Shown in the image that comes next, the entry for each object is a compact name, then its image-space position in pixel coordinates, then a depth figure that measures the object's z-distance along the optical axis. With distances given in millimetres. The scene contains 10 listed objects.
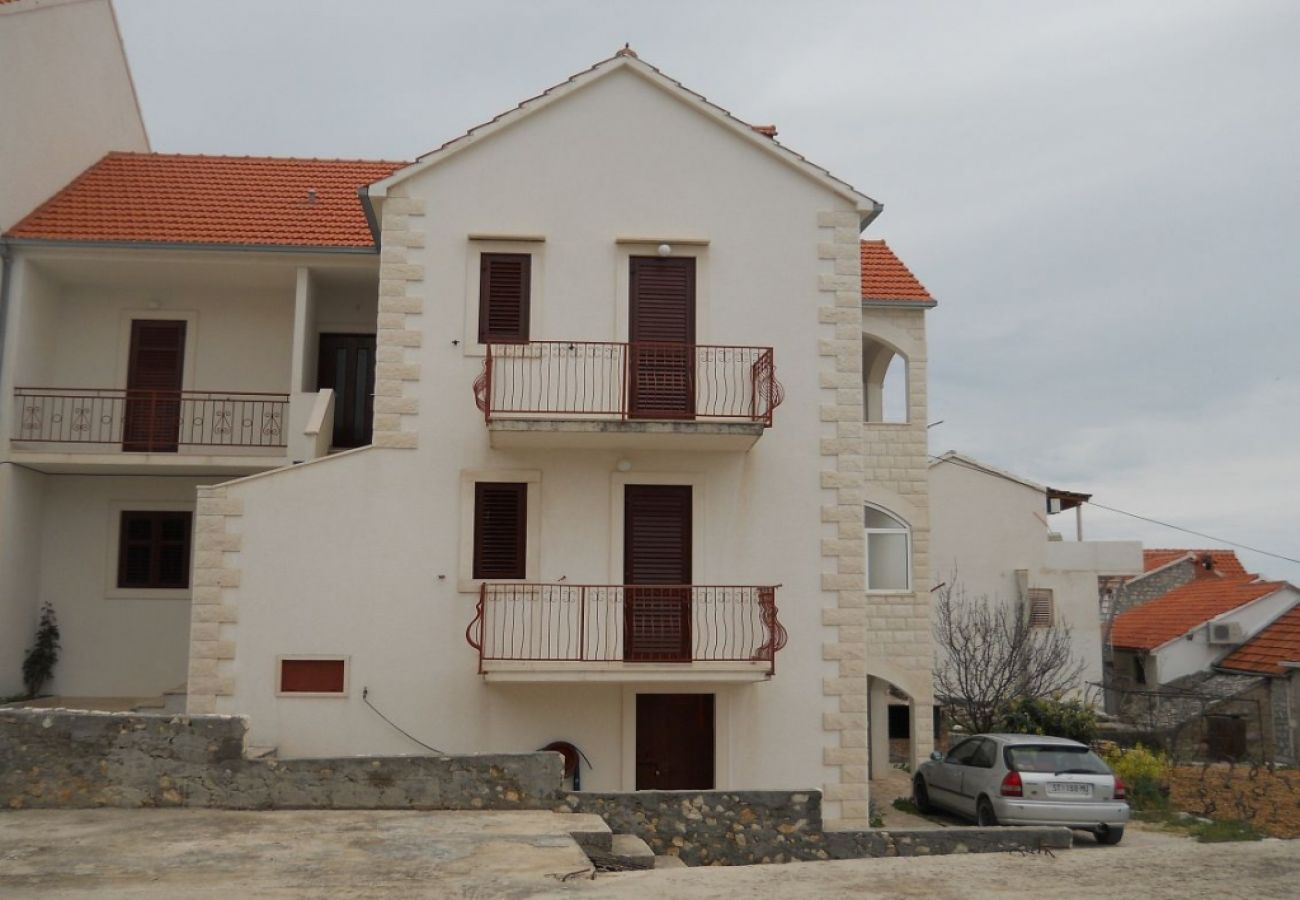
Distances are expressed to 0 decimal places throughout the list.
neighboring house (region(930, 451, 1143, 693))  29438
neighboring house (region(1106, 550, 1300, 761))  26797
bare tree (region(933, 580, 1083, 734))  21938
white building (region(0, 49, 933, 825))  13211
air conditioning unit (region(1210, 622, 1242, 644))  31266
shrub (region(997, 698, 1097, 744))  19172
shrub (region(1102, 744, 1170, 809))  16203
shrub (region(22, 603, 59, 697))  16078
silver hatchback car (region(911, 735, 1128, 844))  13586
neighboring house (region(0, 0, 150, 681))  16047
